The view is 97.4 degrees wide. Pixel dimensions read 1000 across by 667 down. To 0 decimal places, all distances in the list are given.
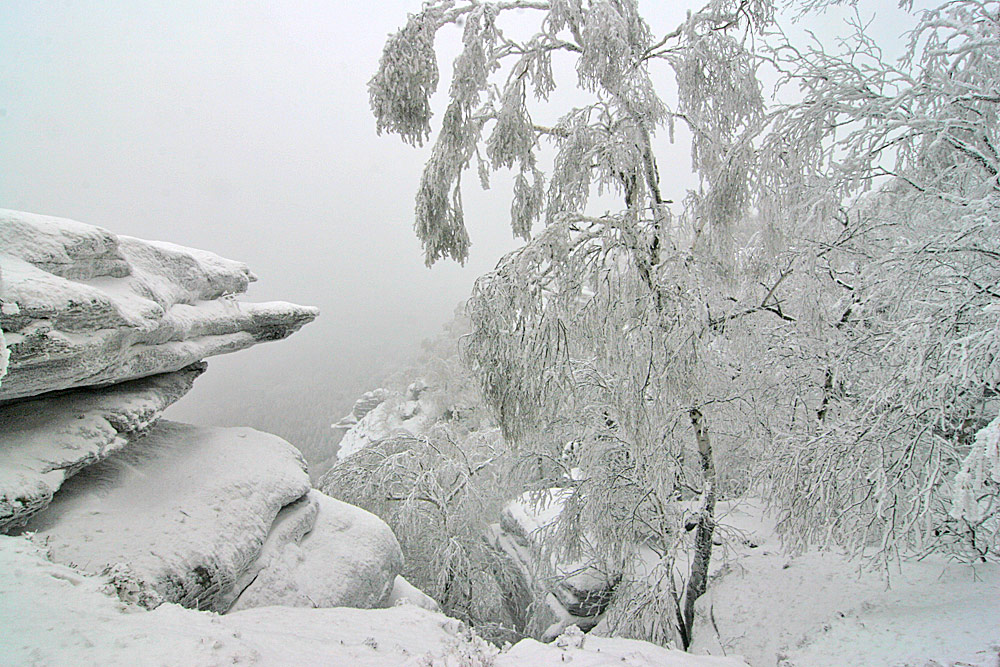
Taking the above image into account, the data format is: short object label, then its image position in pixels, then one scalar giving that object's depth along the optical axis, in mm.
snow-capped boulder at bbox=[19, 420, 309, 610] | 4109
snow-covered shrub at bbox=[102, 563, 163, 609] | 3352
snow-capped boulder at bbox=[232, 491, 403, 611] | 5336
